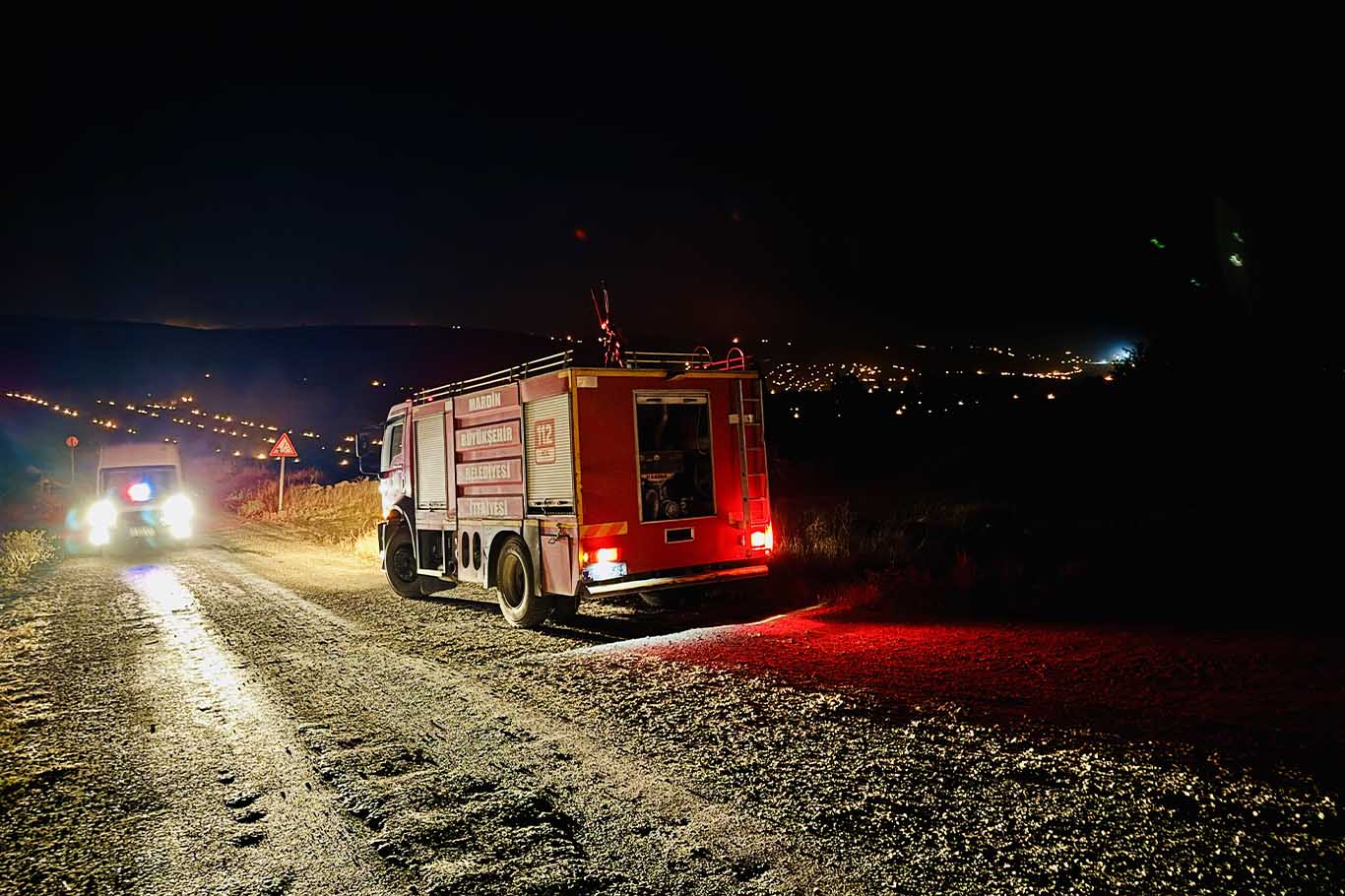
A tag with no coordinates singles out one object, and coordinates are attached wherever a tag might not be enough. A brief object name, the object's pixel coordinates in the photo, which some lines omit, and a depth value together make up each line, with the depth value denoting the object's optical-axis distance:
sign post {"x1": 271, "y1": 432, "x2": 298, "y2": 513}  25.84
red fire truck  9.55
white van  21.59
